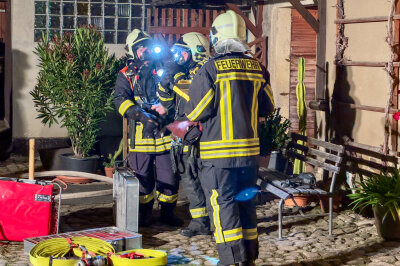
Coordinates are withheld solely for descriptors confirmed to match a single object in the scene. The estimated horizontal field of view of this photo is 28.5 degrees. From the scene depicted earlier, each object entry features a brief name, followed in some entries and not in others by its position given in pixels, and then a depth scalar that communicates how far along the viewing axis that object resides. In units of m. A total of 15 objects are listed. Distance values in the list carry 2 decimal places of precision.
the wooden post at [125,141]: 11.33
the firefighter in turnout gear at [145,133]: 8.27
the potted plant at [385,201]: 7.78
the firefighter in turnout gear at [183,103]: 7.50
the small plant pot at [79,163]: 11.40
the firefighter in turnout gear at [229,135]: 6.28
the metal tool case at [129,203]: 7.34
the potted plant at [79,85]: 11.17
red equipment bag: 7.37
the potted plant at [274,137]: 9.96
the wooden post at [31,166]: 7.56
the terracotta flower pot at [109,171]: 11.38
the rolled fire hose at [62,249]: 5.75
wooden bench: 8.09
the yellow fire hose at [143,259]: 5.80
